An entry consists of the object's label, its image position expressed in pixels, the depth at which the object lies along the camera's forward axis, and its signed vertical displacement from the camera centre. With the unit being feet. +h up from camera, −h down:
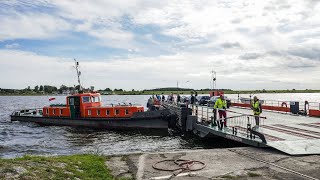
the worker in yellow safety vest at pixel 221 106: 47.33 -2.88
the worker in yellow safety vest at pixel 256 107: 44.75 -3.00
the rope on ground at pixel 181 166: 24.71 -7.69
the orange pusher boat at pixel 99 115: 74.51 -7.16
